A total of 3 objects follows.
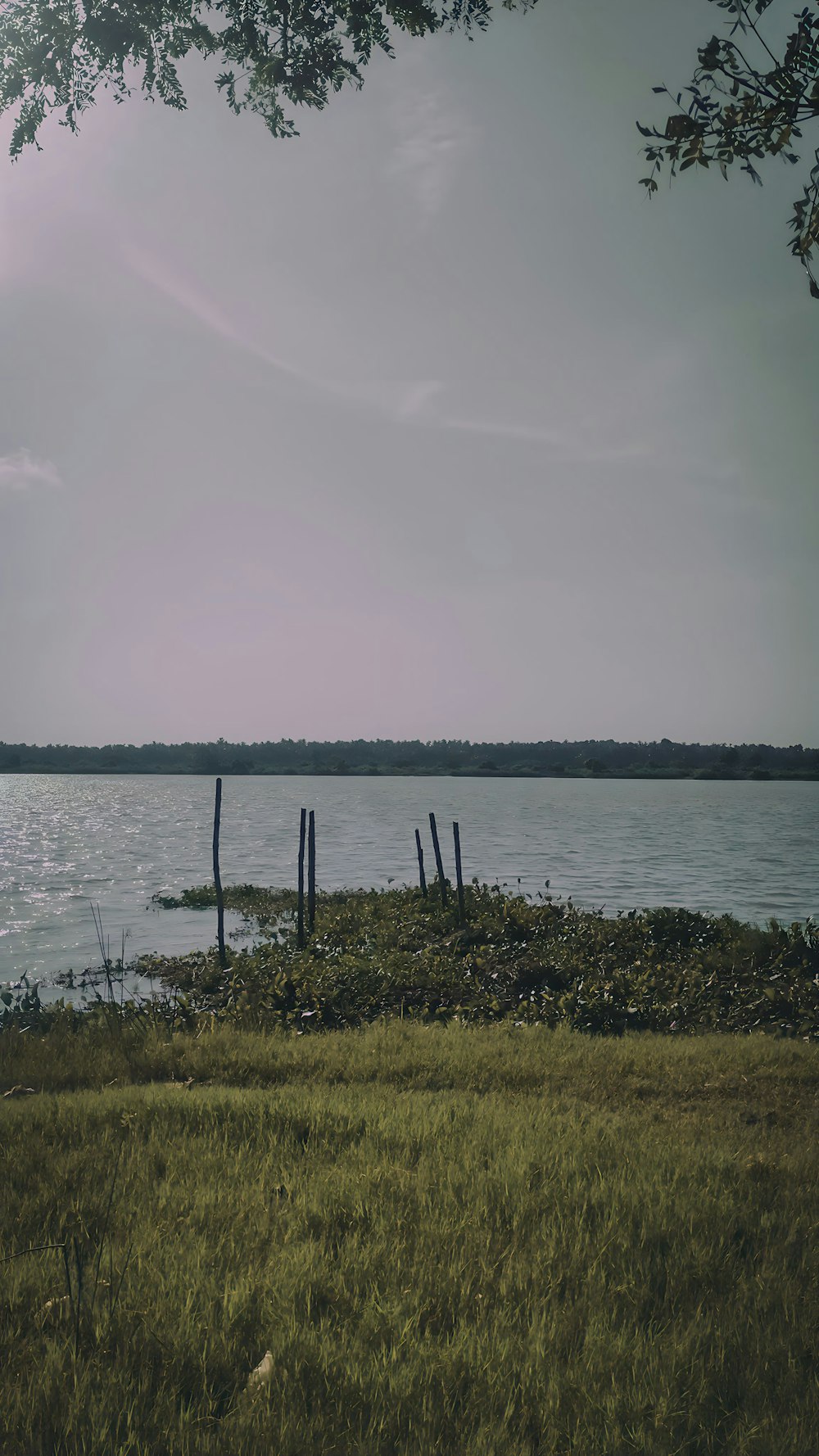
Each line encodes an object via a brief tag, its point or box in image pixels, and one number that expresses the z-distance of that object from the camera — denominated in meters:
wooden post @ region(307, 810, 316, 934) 24.55
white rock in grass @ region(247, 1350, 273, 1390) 4.13
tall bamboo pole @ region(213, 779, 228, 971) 20.59
